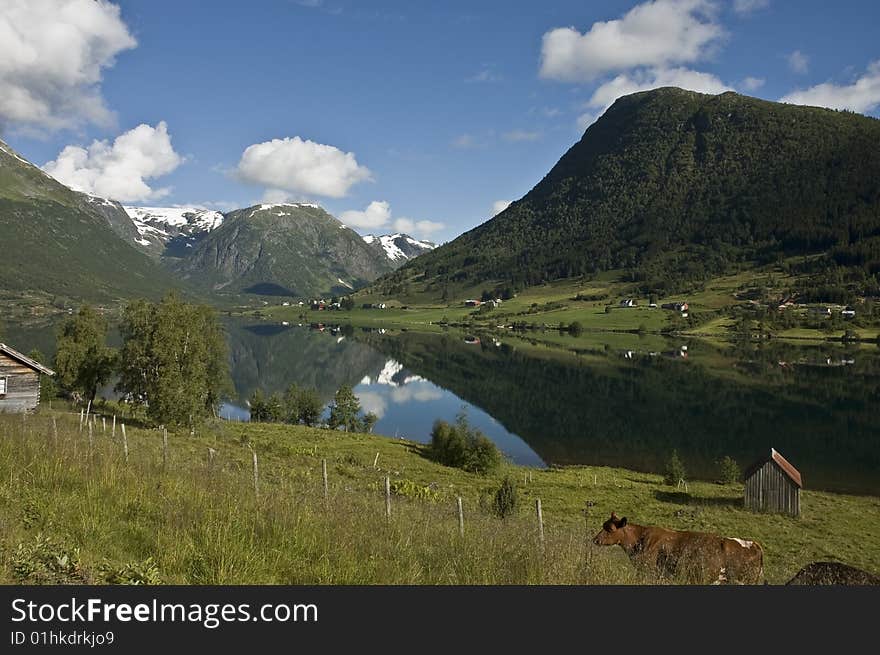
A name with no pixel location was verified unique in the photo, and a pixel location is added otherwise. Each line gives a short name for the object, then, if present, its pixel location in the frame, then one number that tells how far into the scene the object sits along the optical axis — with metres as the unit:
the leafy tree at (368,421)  77.56
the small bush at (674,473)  47.94
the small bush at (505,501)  24.62
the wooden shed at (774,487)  36.84
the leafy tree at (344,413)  75.75
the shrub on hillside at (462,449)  48.97
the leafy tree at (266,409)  78.19
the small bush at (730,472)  51.19
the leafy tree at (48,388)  55.81
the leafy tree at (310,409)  79.38
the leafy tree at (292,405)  78.82
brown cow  11.88
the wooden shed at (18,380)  39.59
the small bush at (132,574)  6.02
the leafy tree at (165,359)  42.81
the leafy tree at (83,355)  52.84
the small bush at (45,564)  5.65
